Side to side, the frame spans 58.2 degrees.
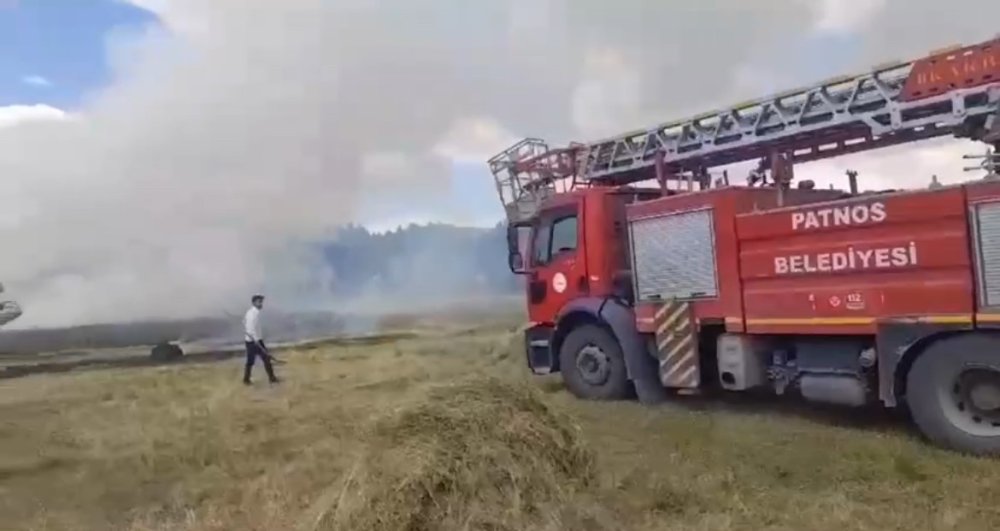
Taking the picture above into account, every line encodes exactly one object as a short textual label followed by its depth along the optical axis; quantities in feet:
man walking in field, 50.37
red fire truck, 25.68
